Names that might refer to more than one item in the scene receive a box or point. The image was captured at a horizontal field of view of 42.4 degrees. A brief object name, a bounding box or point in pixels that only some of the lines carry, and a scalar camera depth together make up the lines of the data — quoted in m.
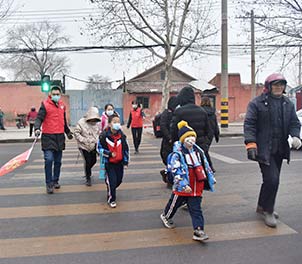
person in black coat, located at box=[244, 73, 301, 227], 4.86
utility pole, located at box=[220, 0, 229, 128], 20.05
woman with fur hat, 7.11
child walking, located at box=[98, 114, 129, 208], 5.87
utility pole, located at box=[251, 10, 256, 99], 22.88
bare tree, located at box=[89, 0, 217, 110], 21.36
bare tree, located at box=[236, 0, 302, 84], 18.59
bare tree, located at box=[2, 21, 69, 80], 64.71
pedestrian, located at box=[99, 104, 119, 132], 7.83
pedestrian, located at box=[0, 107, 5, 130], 25.46
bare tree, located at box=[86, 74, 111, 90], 63.39
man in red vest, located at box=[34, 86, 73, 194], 6.68
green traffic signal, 18.08
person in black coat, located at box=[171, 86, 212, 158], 5.49
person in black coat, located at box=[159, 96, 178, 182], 6.51
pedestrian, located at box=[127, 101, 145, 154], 12.29
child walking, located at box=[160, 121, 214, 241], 4.47
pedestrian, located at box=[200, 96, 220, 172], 7.64
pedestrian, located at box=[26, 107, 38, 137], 19.60
